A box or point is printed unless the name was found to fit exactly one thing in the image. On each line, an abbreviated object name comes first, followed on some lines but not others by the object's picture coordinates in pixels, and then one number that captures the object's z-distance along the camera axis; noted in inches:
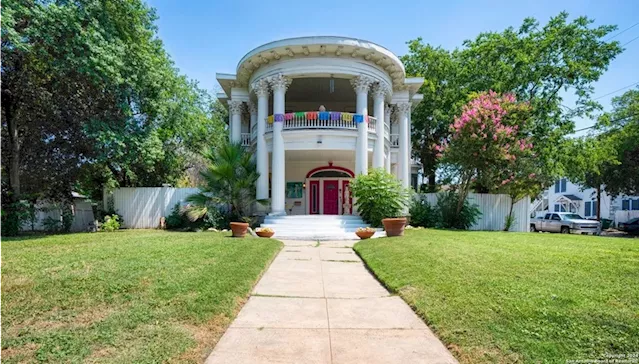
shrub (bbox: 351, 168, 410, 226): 580.7
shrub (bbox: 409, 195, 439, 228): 671.8
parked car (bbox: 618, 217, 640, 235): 976.3
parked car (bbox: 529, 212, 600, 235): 901.8
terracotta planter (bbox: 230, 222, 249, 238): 478.0
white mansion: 650.8
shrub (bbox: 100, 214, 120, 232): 639.1
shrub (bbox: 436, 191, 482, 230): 671.8
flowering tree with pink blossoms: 610.5
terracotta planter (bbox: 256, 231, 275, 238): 507.9
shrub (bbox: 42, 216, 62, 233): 600.3
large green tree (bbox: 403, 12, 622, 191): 737.6
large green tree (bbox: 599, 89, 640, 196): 1015.6
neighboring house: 1292.4
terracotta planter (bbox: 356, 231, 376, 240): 505.3
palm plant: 621.8
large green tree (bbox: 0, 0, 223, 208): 462.9
